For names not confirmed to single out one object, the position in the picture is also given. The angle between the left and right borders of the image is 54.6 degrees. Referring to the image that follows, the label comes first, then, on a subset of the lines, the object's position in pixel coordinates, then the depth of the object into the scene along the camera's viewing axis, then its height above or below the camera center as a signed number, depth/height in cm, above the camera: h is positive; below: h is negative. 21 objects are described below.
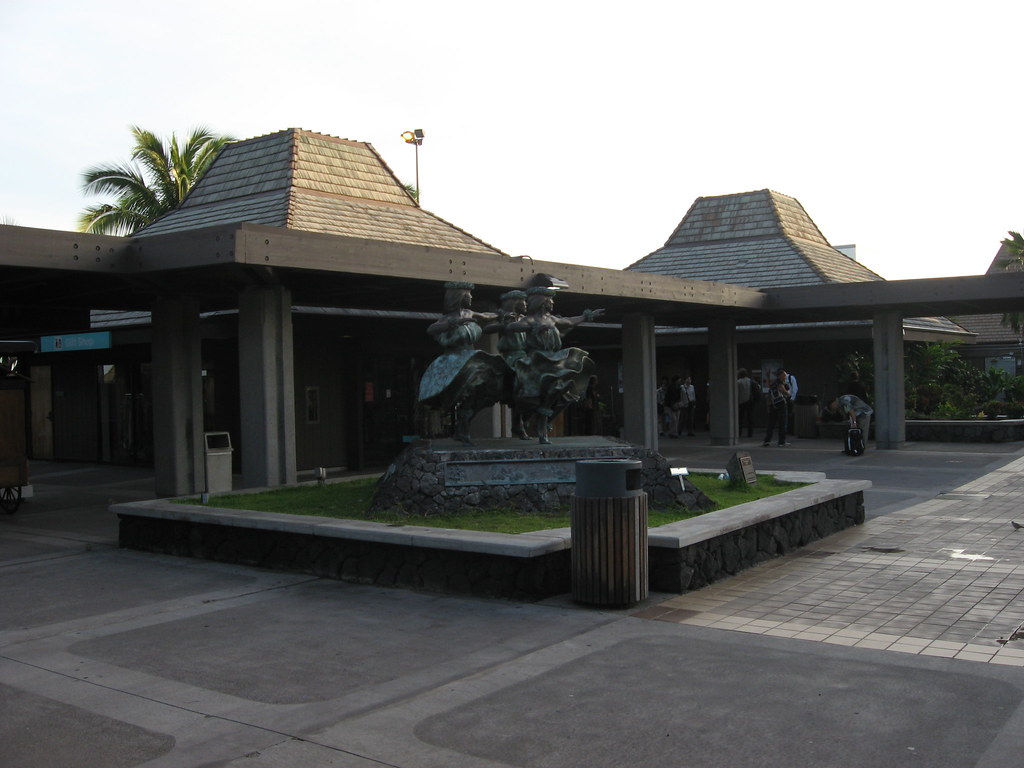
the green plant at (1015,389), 2845 -3
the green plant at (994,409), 2502 -50
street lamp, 3862 +1049
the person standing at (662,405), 2906 -20
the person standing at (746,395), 2708 +3
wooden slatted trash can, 760 -101
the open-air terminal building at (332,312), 1371 +184
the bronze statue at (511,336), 1134 +77
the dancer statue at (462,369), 1078 +38
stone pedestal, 1021 -81
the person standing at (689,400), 2848 -7
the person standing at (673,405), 2864 -21
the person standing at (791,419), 2722 -67
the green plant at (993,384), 2872 +16
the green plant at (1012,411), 2542 -57
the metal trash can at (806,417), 2691 -61
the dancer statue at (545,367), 1119 +39
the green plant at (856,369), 2755 +67
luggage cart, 1336 -28
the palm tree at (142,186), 3644 +838
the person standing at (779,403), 2256 -19
